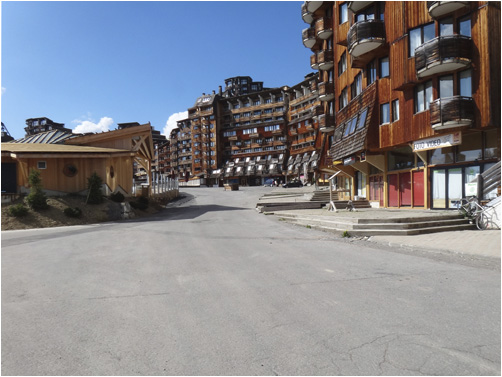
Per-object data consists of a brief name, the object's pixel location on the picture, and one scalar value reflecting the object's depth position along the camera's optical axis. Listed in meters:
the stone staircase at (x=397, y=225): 11.46
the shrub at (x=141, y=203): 25.52
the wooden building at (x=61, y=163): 22.02
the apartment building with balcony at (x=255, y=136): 89.62
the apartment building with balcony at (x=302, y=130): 75.88
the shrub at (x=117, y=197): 24.03
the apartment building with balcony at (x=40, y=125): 114.38
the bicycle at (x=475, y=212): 12.05
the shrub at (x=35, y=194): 19.61
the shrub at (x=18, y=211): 18.47
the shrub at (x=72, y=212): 19.93
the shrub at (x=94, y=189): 22.27
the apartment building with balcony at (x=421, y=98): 14.76
